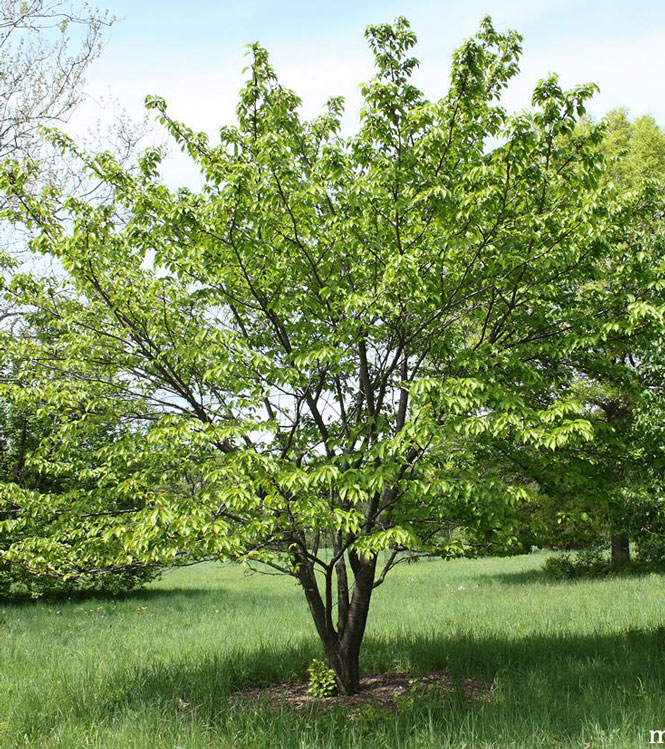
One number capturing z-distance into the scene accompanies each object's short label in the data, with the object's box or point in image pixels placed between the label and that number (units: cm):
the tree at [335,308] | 500
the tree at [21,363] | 608
